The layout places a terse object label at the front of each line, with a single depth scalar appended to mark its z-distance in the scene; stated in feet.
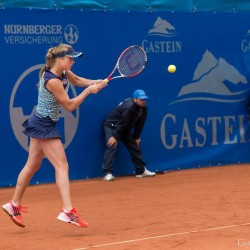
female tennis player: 43.27
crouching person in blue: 71.20
